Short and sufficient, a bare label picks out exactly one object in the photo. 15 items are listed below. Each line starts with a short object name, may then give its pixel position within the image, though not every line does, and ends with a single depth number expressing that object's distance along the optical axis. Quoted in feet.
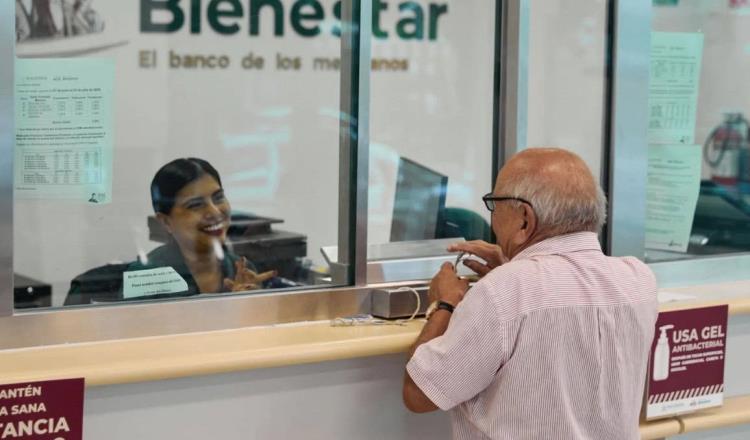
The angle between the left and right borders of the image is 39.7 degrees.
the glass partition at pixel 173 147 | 8.68
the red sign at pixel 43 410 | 6.70
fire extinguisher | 12.62
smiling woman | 9.01
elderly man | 7.27
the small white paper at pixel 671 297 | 10.13
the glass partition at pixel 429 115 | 11.15
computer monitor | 10.83
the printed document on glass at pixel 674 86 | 11.51
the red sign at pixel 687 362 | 9.59
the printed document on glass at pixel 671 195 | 11.55
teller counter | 7.26
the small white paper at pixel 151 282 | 8.75
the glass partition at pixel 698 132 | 11.60
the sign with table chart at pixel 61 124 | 8.36
